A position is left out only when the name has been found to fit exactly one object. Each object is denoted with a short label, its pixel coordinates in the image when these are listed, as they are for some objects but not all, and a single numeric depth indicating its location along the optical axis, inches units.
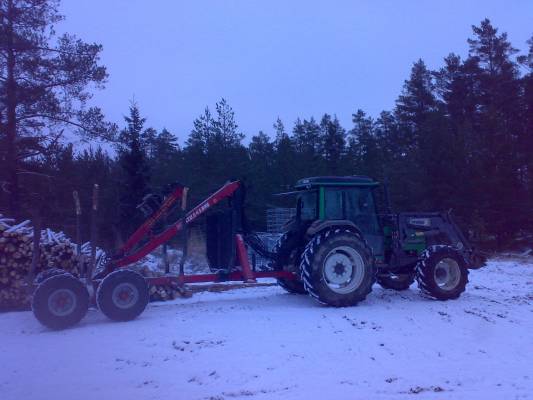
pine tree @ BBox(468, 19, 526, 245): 1059.1
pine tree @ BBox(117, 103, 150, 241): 902.4
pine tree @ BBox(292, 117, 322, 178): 1181.7
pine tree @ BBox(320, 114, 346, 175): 1289.4
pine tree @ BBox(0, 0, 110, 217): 687.1
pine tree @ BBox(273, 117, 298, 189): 1155.9
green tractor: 440.1
